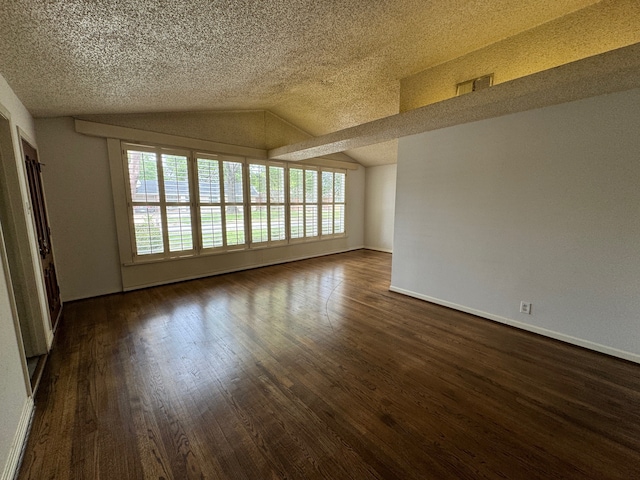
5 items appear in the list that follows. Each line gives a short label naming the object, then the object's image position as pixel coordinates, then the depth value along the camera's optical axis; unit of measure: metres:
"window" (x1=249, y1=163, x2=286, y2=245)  5.37
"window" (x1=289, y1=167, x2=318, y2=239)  6.06
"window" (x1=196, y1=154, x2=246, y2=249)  4.66
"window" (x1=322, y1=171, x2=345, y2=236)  6.76
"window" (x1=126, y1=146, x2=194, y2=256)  4.00
